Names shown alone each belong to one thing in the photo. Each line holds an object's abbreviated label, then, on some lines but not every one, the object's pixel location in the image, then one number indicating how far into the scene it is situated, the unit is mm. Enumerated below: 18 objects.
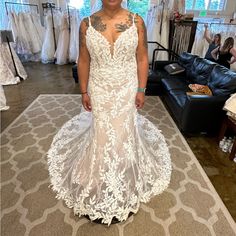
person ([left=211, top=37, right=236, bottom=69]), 3564
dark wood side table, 2123
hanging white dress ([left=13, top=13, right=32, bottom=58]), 5570
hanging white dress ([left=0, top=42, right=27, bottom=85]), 4255
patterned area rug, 1401
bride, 1245
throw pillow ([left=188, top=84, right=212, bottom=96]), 2674
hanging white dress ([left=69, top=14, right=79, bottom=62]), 5926
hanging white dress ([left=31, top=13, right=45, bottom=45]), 5925
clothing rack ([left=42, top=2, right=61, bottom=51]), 5805
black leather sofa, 2363
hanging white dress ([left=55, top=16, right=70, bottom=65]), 5934
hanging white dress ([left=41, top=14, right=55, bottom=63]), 5926
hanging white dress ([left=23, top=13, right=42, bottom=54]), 5711
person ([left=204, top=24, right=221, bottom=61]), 4027
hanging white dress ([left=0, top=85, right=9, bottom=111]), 3106
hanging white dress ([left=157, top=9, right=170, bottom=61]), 5461
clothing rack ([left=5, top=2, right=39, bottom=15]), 5309
